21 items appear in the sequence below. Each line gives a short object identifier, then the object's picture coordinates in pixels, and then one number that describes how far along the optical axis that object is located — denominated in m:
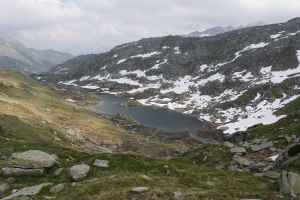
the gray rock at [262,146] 40.06
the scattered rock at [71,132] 69.28
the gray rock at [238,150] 40.25
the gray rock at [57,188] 19.86
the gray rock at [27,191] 18.44
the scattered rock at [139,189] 18.33
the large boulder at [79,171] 22.65
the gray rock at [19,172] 22.98
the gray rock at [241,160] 34.34
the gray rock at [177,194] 17.78
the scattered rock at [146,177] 21.90
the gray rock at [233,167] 33.56
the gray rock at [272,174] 24.93
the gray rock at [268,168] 30.72
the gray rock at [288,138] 39.50
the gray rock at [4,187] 20.42
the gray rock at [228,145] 44.41
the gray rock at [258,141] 43.13
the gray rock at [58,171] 23.86
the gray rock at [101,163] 25.25
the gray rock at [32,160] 23.88
